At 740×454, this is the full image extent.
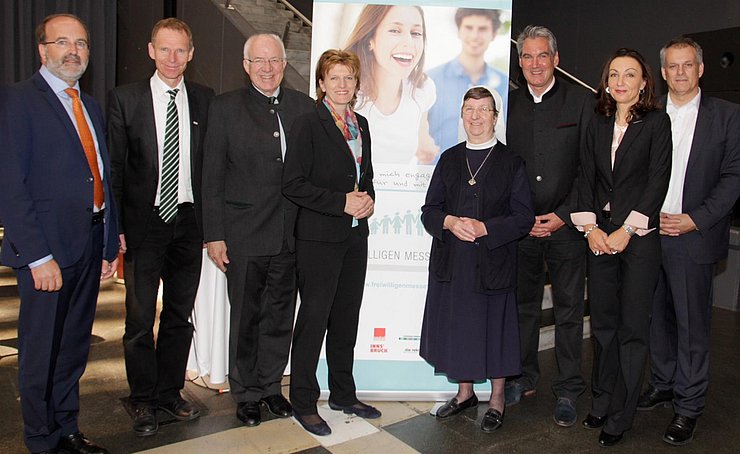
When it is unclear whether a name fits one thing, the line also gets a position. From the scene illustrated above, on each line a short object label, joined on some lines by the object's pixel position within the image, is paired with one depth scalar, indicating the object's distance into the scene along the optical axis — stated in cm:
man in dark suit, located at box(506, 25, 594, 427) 321
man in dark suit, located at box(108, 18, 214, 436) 283
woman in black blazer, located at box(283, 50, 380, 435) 283
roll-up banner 331
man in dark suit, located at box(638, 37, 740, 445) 297
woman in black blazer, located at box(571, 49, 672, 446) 281
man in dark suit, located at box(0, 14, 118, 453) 241
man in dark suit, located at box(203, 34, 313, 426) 291
